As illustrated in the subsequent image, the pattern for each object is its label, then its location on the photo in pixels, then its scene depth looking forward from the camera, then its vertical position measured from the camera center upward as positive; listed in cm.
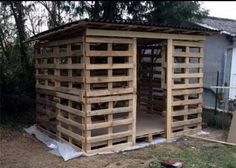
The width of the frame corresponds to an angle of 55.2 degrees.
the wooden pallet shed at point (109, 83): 401 -33
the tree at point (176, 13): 615 +159
